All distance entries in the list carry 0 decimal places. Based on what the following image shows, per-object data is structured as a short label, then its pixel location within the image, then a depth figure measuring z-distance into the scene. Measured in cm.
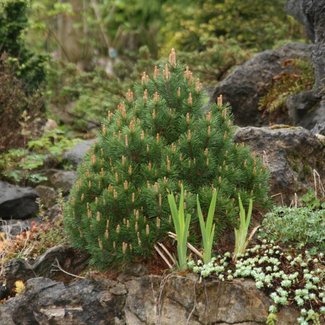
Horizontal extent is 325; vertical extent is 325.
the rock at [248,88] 953
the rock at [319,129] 720
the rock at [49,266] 531
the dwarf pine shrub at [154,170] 468
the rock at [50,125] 1163
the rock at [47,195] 870
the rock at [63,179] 891
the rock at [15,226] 713
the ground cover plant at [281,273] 424
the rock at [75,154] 971
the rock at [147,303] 436
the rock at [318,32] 820
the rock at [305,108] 836
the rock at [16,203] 816
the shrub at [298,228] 480
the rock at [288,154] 605
